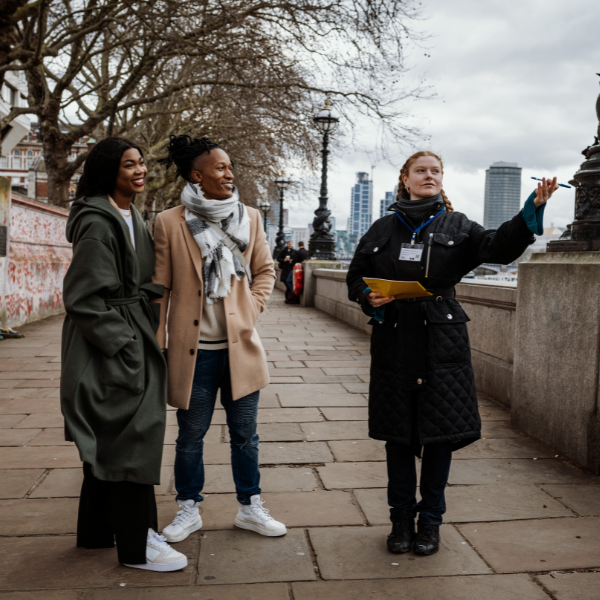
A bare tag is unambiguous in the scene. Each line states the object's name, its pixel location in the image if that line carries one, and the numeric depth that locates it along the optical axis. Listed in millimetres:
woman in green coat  2641
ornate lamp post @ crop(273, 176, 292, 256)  27297
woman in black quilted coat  3012
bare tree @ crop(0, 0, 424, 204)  12992
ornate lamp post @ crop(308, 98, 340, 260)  17703
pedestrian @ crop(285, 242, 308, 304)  19002
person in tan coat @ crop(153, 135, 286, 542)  3021
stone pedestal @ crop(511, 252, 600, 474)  4082
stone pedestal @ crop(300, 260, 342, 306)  18031
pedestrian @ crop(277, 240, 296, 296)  19694
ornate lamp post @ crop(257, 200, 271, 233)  38003
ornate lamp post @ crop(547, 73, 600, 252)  4371
